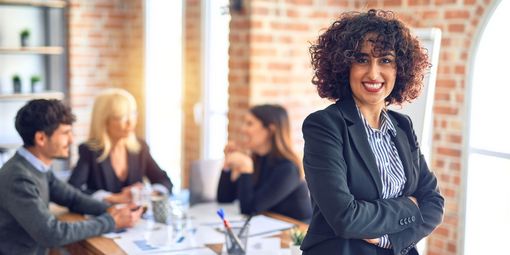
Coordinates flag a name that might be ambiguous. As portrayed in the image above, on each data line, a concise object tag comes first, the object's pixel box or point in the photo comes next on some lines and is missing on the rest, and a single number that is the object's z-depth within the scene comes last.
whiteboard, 2.61
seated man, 2.53
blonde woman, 3.56
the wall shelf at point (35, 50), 5.02
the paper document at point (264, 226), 2.78
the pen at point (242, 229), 2.42
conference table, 2.51
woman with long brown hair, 3.14
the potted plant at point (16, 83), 5.07
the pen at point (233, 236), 2.40
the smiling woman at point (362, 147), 1.65
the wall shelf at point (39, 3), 5.06
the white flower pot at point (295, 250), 2.27
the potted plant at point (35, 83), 5.16
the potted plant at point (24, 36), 5.09
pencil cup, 2.41
